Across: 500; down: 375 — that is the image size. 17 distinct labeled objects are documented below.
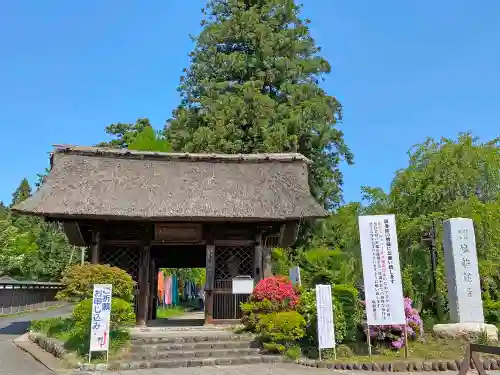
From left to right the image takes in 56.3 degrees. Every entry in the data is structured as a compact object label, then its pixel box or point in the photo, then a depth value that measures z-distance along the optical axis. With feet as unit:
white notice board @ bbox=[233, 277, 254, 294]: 45.32
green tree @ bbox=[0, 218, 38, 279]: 107.86
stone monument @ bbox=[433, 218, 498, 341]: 37.78
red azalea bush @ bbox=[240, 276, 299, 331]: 38.06
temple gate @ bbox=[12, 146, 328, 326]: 45.03
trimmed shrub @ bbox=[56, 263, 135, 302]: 35.91
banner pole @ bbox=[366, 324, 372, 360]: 34.39
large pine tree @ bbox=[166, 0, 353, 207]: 82.84
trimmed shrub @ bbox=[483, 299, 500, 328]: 44.98
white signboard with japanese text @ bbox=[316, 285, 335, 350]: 34.40
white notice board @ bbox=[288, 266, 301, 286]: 45.41
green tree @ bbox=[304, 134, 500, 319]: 45.70
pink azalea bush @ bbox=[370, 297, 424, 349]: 36.22
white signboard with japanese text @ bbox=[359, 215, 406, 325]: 34.50
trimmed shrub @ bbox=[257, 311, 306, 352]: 35.83
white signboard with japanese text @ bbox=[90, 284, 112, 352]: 31.91
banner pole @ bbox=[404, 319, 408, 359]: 33.88
